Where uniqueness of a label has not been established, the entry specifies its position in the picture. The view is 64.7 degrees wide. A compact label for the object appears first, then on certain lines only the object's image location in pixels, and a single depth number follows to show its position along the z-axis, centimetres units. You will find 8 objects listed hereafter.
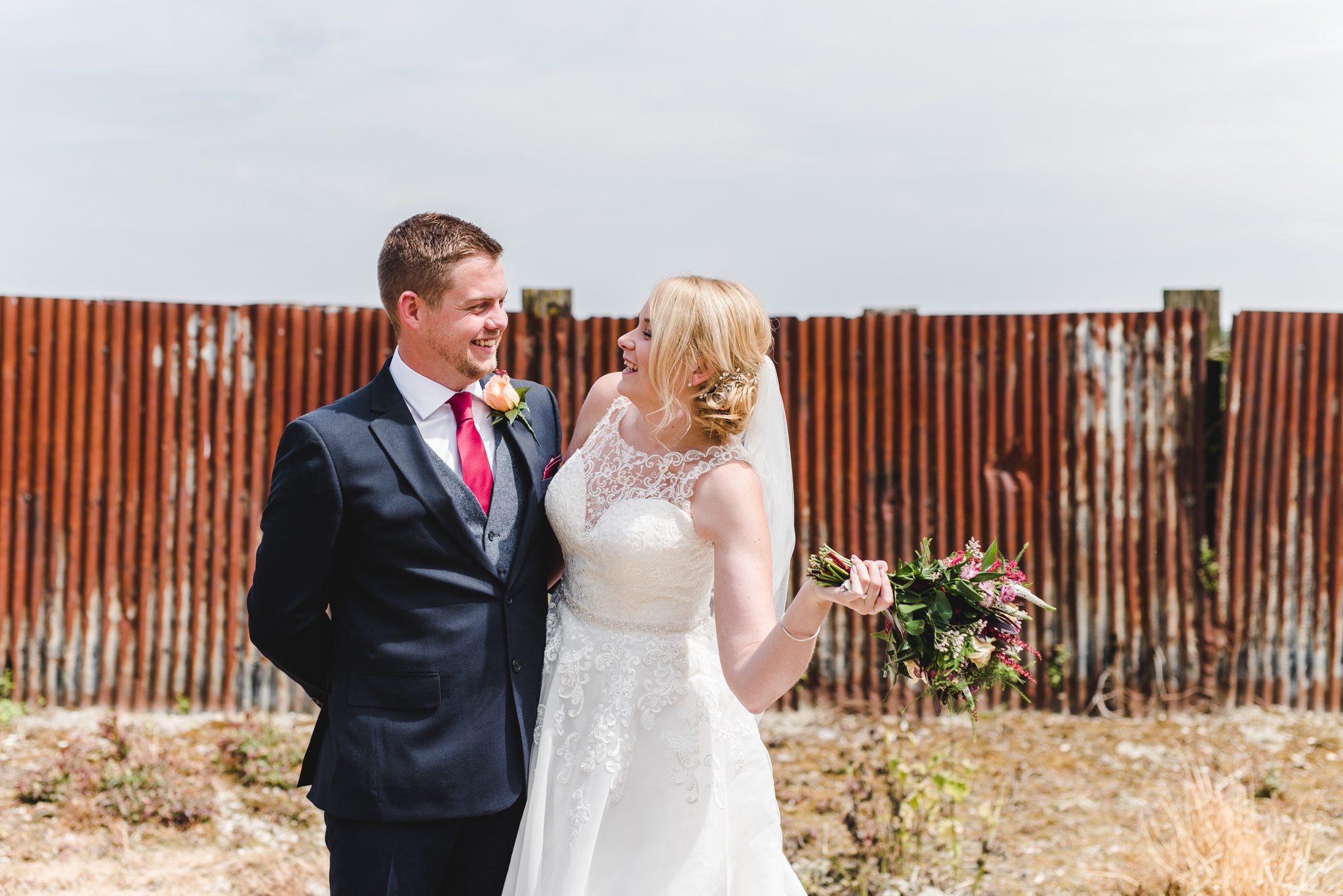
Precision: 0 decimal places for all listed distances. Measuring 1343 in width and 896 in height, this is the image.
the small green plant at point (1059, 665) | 646
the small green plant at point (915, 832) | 434
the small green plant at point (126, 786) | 511
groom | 253
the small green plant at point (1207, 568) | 646
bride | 262
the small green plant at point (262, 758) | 557
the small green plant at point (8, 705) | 629
